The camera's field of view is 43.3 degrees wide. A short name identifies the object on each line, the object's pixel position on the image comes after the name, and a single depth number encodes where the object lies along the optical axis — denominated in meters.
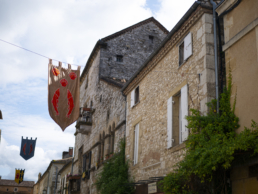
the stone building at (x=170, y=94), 8.23
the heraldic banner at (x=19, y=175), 36.71
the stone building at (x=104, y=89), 16.20
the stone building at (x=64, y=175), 25.17
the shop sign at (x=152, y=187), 8.98
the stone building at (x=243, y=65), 6.59
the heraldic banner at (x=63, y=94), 12.88
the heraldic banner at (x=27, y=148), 23.38
